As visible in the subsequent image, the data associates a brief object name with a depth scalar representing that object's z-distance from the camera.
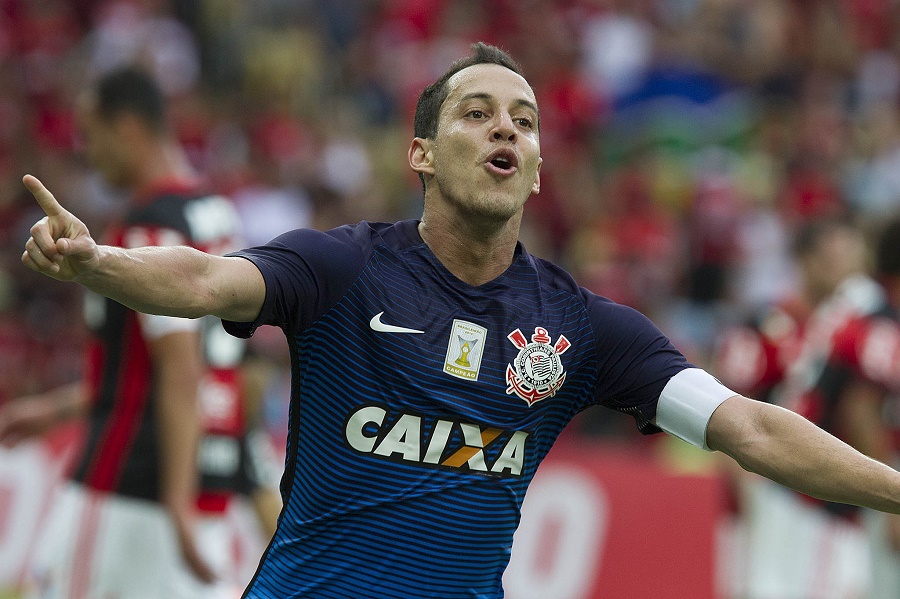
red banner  19.31
